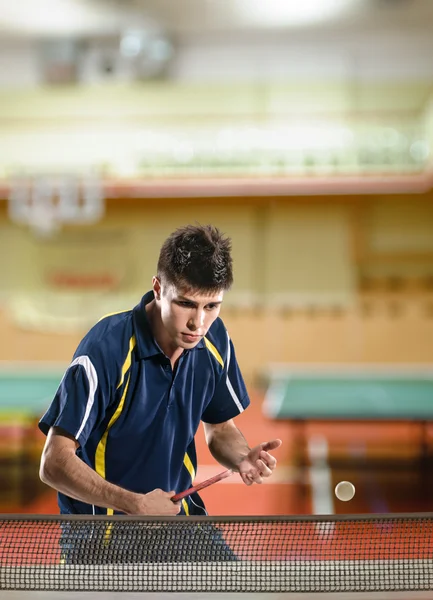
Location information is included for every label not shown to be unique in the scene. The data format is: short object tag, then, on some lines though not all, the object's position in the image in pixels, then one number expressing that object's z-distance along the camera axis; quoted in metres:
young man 5.93
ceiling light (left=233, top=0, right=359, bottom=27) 23.44
